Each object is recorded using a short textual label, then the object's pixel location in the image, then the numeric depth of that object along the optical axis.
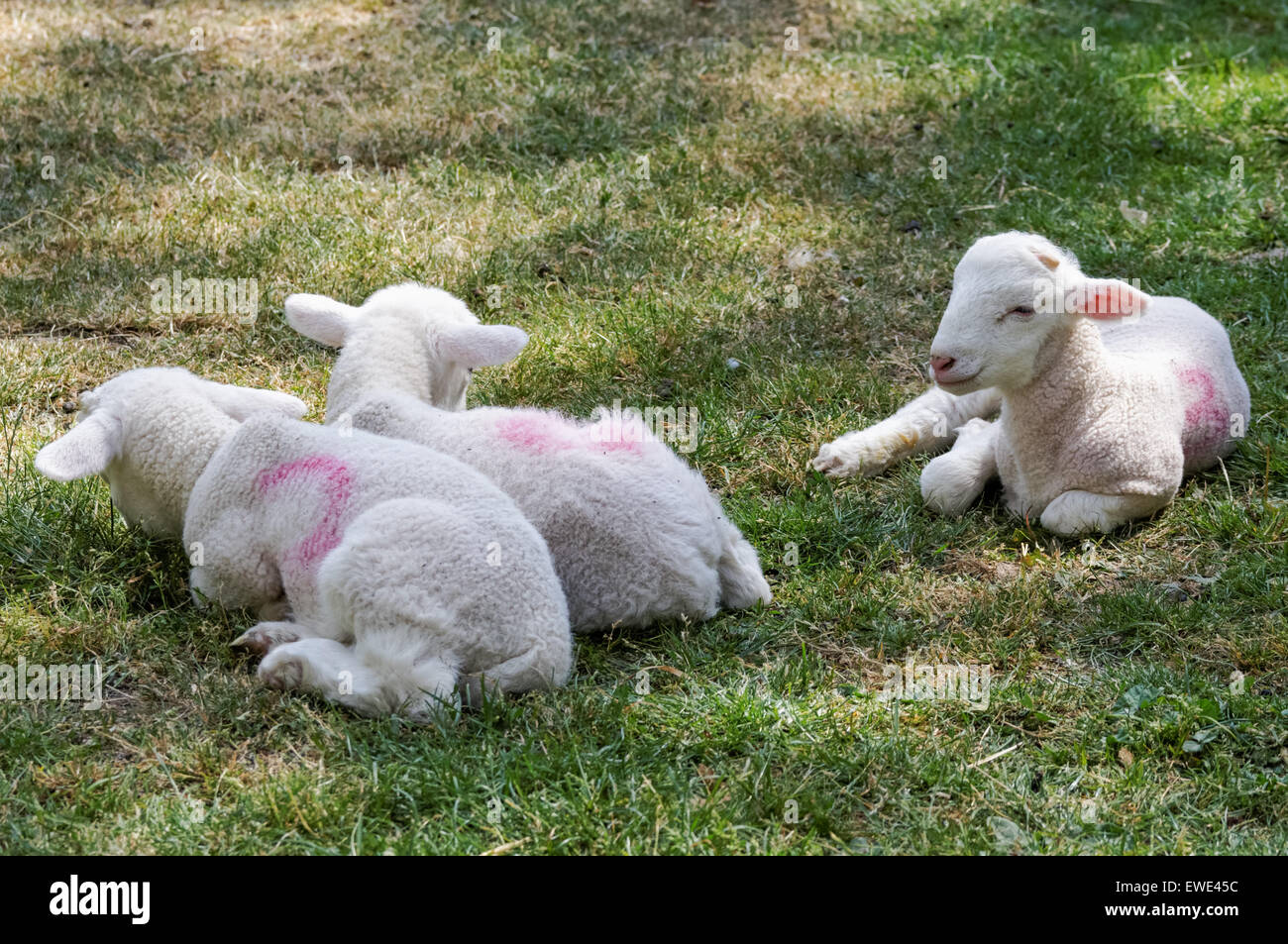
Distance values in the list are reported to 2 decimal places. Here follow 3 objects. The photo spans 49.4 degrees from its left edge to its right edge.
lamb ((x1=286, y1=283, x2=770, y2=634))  3.54
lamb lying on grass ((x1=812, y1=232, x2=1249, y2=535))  4.00
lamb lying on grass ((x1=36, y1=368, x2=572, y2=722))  3.17
